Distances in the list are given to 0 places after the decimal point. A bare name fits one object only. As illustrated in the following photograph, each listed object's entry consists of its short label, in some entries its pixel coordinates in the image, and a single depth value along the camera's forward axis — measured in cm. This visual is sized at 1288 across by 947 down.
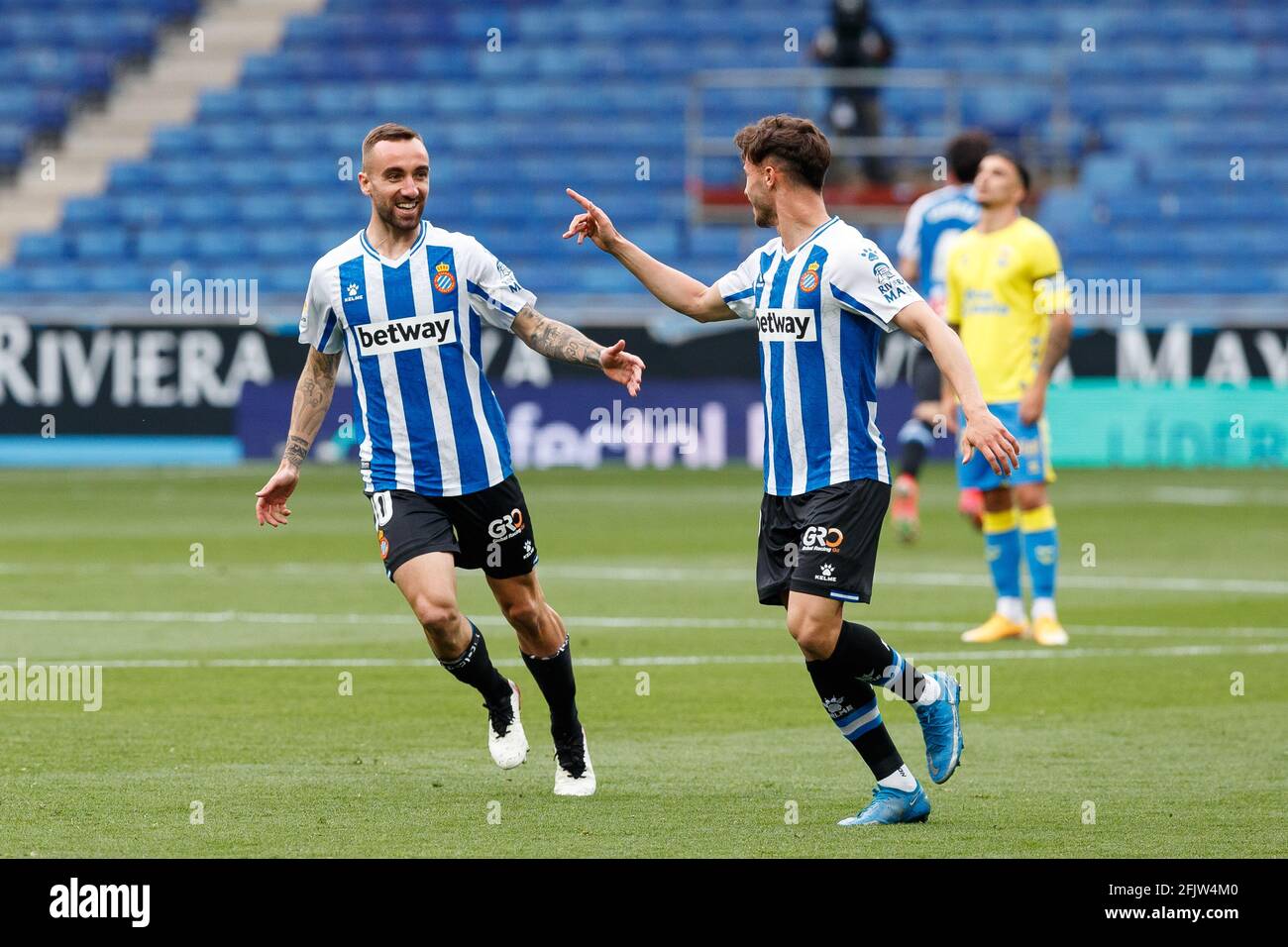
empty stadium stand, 2630
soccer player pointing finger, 631
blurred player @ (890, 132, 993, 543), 1343
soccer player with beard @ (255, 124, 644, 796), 683
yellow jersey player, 1070
